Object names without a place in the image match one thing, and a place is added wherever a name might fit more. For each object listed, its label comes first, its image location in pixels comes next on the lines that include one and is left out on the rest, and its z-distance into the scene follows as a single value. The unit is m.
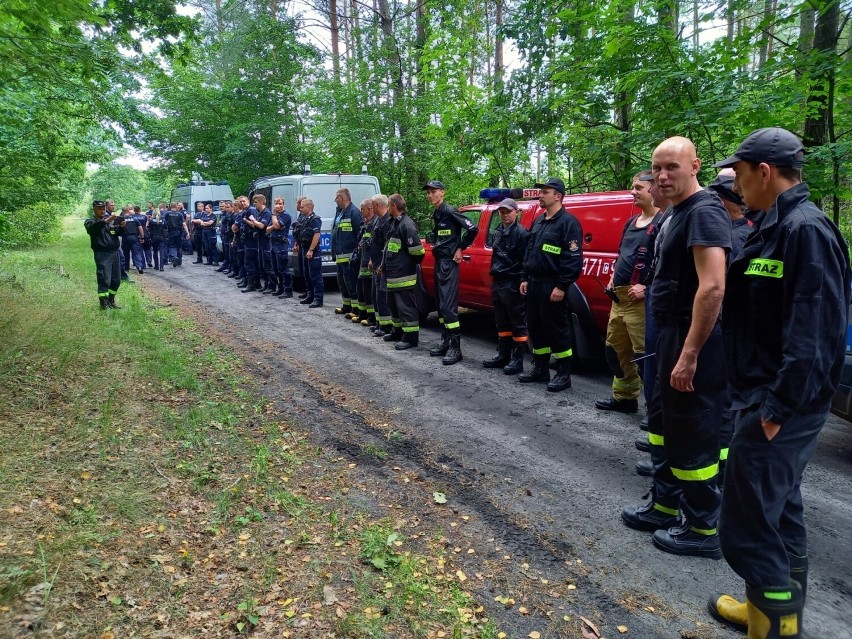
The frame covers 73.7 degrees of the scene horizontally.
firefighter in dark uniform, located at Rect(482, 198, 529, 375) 6.45
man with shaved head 2.75
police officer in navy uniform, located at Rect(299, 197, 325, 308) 10.57
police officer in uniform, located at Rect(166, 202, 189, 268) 18.20
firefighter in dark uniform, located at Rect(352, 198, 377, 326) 8.70
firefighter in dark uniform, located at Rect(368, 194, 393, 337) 8.27
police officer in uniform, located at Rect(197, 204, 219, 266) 18.31
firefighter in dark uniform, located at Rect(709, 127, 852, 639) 2.02
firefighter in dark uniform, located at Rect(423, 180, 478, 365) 7.06
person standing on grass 9.38
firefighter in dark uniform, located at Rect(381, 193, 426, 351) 7.68
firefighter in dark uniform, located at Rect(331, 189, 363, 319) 9.80
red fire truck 6.07
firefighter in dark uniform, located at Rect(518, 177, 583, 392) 5.66
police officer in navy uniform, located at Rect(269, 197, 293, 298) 11.62
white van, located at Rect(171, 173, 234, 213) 20.53
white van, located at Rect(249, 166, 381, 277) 11.98
